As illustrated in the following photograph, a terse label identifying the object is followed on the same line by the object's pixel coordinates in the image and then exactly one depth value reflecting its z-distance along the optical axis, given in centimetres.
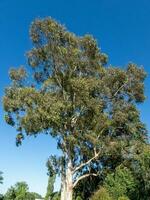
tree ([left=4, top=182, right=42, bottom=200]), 3389
